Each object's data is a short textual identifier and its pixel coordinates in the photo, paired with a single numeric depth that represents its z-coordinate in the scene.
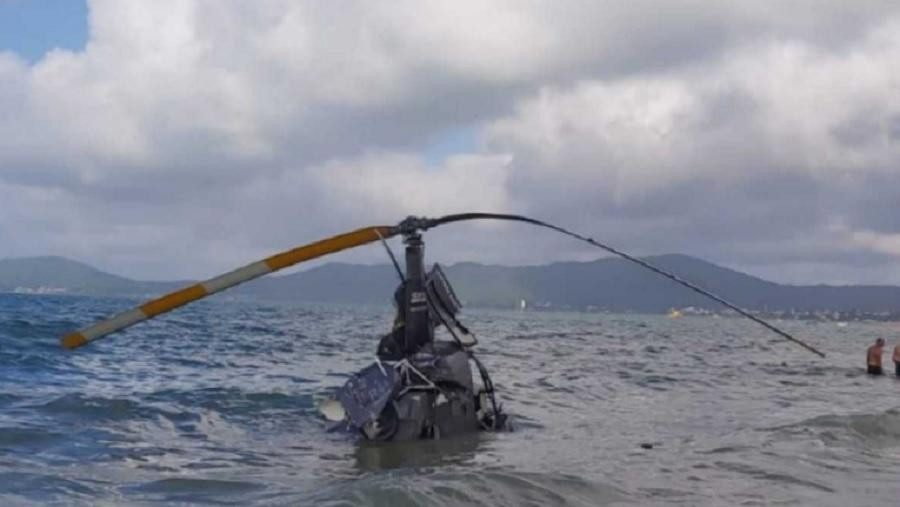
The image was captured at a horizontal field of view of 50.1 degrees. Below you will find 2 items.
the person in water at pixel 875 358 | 38.41
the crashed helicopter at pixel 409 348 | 13.86
